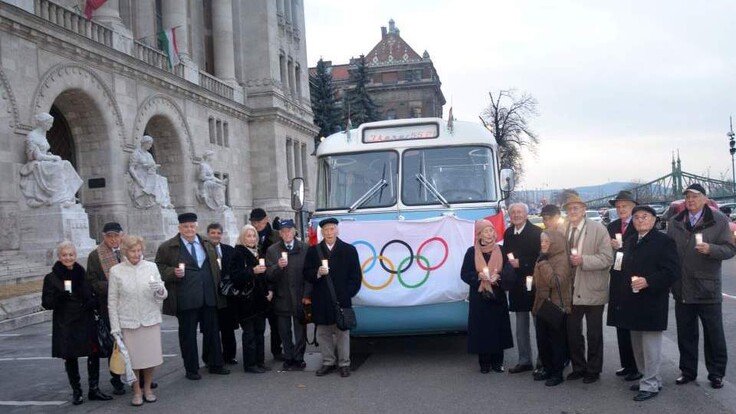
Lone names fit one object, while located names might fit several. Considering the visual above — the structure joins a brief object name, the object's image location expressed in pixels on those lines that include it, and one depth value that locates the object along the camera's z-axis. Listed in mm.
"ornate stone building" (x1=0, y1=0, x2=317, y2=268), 18250
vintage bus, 8523
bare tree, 63688
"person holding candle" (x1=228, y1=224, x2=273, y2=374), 8539
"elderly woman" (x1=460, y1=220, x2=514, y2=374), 7934
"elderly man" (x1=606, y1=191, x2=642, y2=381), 7105
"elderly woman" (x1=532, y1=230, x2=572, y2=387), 7445
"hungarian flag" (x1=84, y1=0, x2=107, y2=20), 22844
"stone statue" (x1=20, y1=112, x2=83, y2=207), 17688
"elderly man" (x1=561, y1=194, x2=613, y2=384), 7273
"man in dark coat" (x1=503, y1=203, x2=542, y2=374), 7922
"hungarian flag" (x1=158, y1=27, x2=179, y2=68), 28203
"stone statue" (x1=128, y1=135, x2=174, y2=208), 24031
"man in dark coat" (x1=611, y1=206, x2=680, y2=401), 6695
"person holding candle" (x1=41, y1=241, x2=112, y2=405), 6988
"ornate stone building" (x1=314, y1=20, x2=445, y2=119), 97375
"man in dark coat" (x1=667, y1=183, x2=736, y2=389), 6969
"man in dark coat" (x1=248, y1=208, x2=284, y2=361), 9539
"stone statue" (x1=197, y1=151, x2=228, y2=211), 30375
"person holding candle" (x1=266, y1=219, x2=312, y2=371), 8586
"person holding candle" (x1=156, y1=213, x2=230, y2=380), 8148
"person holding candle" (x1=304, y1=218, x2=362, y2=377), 8141
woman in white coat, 6996
